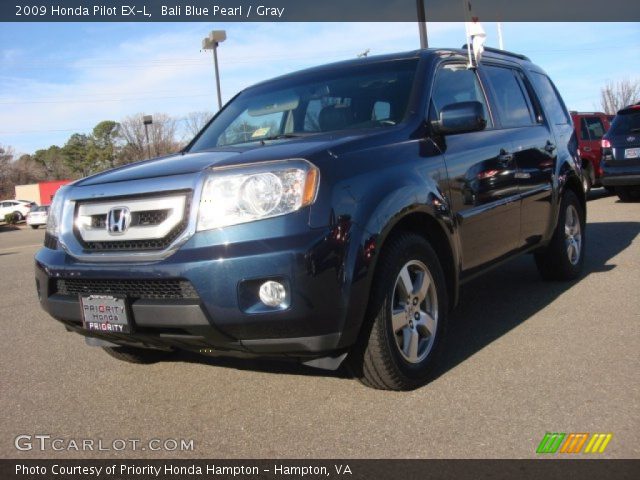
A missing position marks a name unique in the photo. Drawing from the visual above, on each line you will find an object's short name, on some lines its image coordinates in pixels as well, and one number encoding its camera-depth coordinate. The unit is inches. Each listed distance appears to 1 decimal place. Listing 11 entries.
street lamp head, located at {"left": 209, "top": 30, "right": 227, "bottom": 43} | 1032.9
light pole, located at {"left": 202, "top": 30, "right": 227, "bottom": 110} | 1037.2
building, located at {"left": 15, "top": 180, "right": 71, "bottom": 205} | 2637.8
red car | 555.2
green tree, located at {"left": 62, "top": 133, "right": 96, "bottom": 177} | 3491.6
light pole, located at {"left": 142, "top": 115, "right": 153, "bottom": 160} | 1336.1
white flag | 176.4
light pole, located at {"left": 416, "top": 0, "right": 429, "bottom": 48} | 660.1
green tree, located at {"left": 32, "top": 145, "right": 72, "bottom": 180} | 3681.1
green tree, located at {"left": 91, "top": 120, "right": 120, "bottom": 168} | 3213.6
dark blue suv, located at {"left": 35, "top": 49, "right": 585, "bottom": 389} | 113.6
